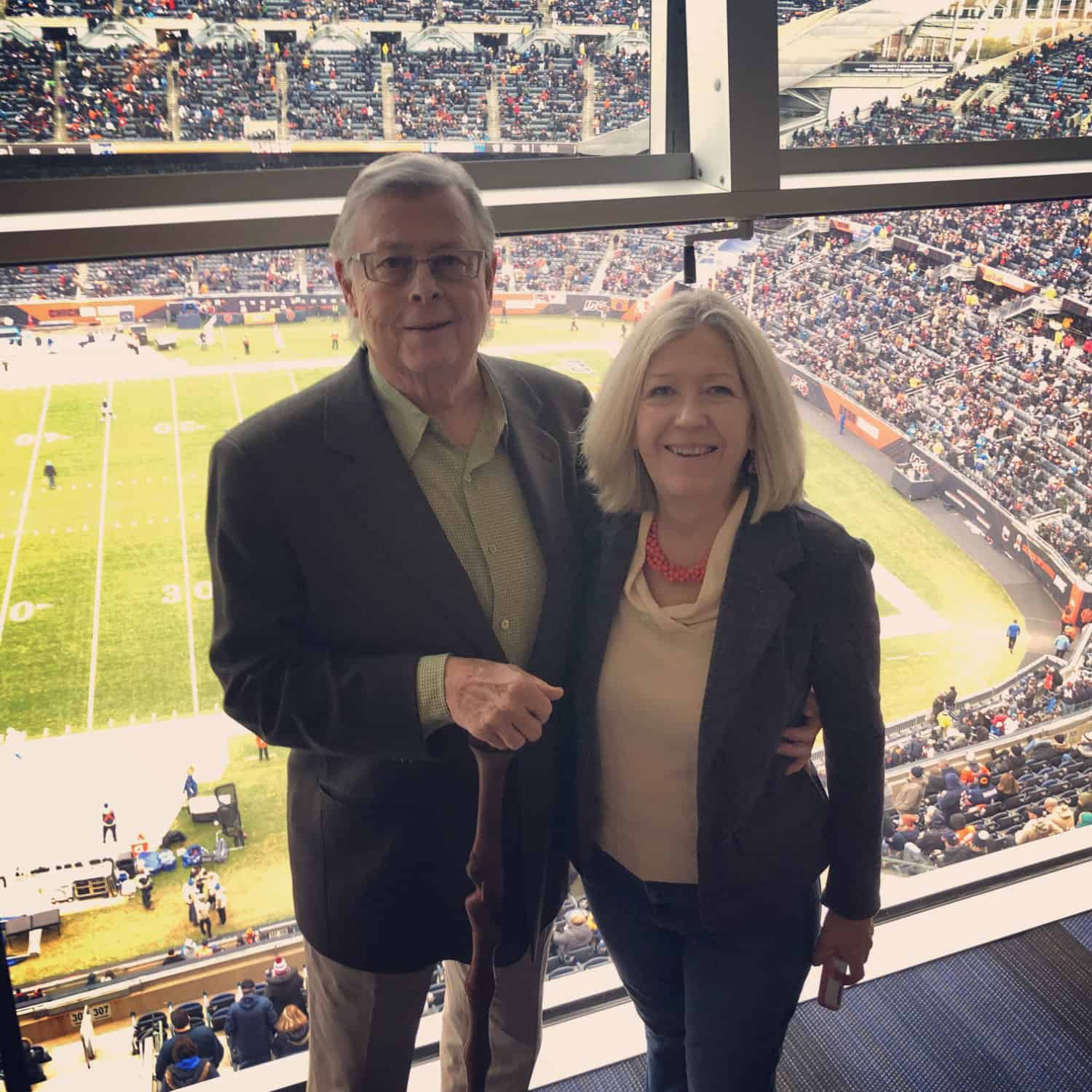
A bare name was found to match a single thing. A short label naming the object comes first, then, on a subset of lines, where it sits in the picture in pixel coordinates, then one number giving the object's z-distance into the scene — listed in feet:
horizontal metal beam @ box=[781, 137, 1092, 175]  6.87
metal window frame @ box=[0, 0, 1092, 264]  5.18
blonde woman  4.78
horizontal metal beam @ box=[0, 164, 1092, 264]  5.04
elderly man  4.39
